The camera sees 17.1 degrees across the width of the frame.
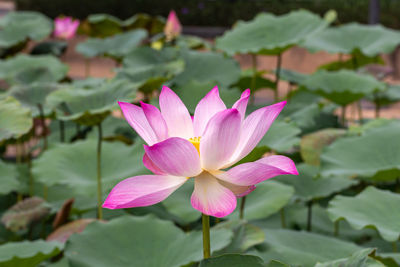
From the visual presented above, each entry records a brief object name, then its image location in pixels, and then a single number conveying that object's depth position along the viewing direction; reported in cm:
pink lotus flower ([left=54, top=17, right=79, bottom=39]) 511
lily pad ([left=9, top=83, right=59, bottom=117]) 382
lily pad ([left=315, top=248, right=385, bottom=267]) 181
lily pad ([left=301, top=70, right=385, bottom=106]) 397
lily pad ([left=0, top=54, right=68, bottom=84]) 436
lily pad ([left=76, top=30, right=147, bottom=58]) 468
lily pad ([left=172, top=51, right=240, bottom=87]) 421
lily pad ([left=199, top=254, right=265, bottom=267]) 176
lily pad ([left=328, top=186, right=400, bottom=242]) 285
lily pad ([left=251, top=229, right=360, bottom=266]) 309
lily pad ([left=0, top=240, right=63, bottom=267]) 270
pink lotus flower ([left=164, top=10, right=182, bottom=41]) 462
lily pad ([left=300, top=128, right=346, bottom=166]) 377
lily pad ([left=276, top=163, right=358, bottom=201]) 365
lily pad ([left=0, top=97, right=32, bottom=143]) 327
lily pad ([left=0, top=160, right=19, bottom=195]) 366
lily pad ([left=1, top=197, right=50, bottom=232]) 356
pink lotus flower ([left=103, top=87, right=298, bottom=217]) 156
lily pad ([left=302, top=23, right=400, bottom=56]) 425
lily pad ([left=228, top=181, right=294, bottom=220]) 354
